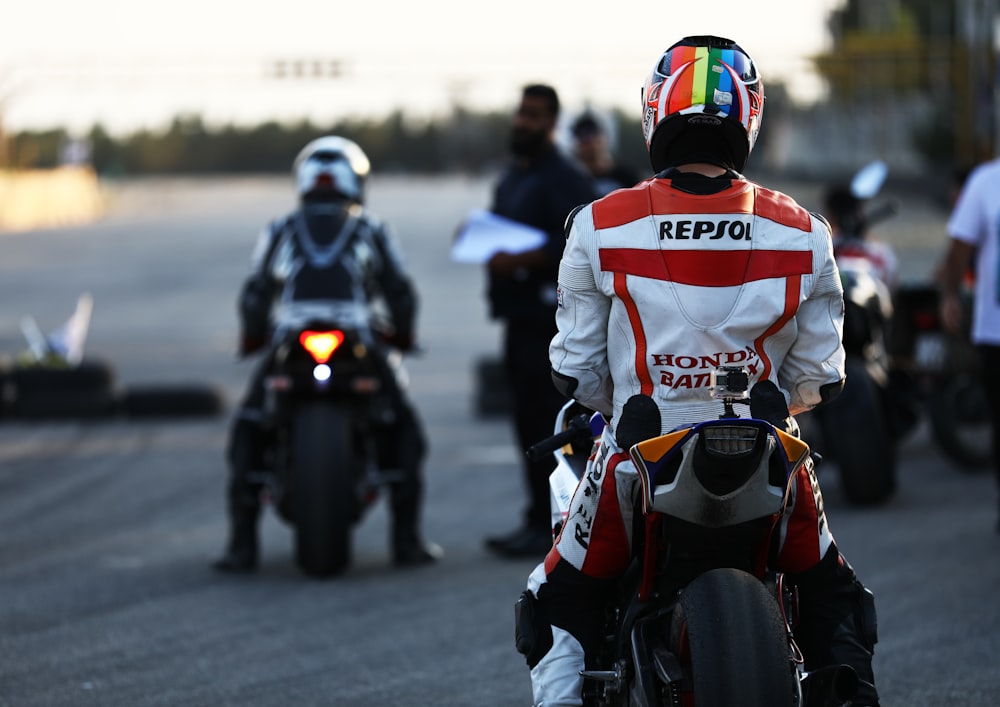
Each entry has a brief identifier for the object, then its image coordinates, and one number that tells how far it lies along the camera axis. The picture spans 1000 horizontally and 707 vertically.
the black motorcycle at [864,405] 18.16
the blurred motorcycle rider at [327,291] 15.66
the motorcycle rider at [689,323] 8.06
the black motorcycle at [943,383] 20.36
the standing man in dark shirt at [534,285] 16.00
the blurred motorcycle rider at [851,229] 20.69
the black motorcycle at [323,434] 14.67
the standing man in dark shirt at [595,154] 22.80
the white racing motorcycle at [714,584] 7.34
